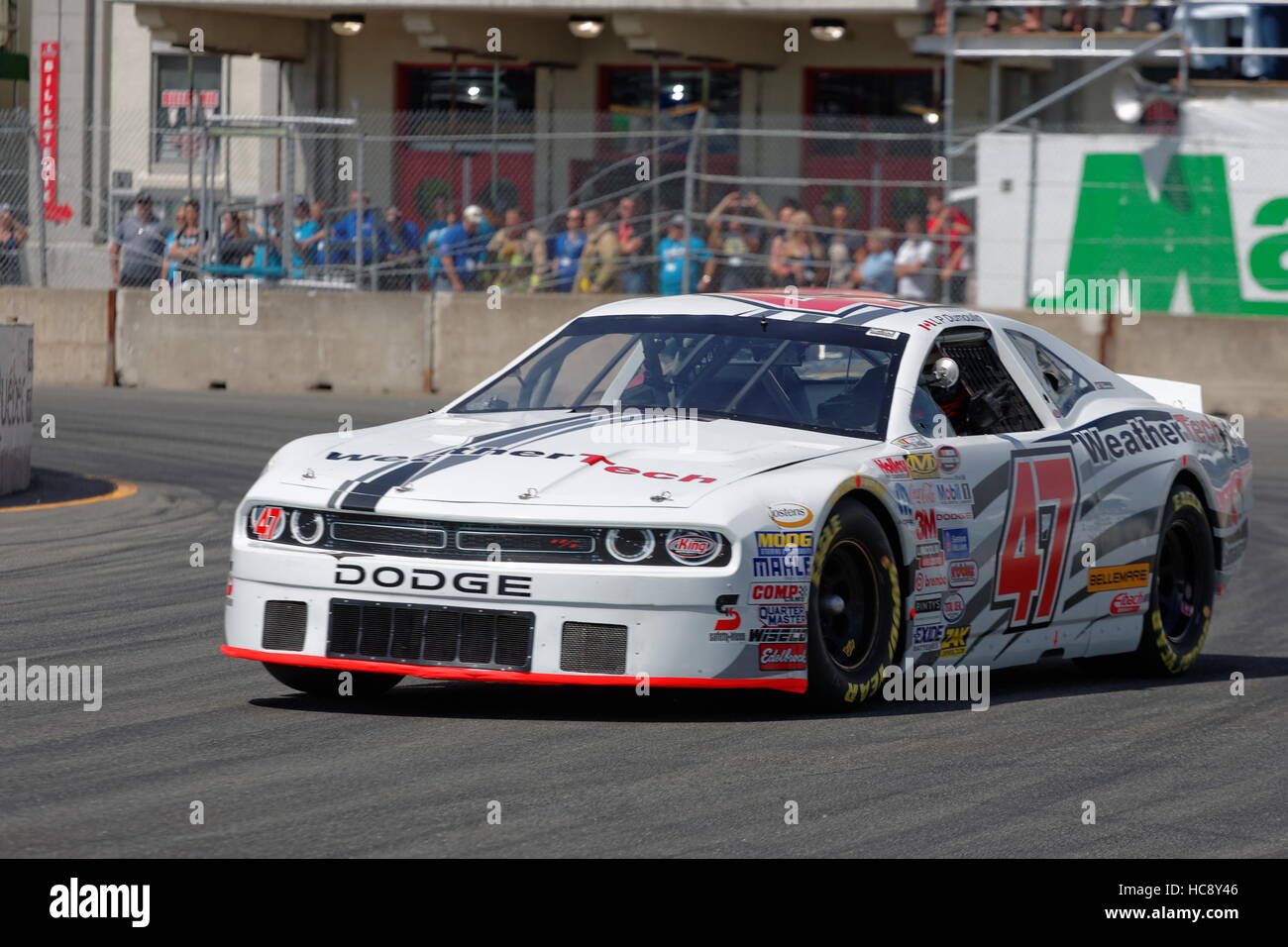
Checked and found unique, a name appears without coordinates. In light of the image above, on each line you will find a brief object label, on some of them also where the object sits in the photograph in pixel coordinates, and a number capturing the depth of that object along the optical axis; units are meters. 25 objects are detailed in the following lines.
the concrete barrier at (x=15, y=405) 13.76
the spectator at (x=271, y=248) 23.34
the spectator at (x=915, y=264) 21.88
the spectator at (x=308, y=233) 23.36
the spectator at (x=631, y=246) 22.53
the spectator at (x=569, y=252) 22.84
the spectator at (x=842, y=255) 21.92
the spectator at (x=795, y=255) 21.78
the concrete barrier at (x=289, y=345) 22.98
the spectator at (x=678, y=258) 22.09
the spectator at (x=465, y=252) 23.09
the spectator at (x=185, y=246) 23.25
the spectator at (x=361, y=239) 23.16
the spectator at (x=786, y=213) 21.86
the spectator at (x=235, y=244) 23.33
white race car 6.79
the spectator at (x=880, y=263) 21.81
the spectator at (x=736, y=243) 21.95
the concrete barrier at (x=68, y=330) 23.30
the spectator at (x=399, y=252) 23.23
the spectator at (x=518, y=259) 22.92
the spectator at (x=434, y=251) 23.16
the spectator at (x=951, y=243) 21.89
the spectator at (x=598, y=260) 22.72
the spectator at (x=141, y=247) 23.42
